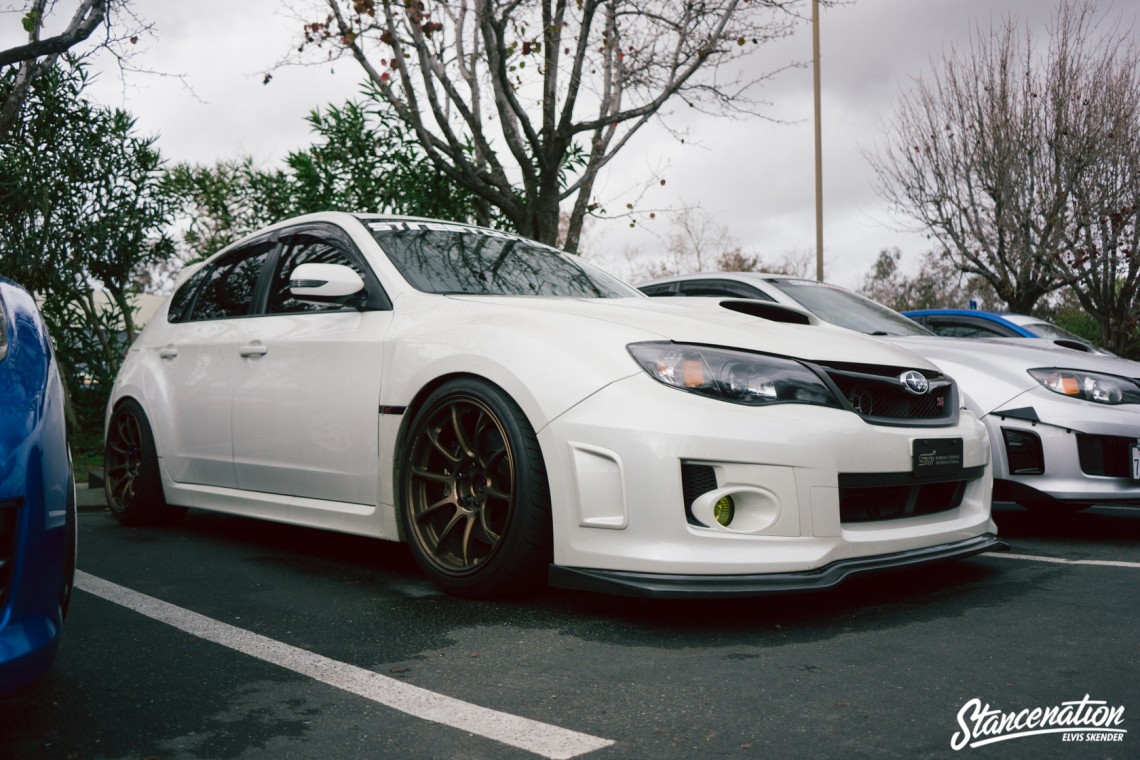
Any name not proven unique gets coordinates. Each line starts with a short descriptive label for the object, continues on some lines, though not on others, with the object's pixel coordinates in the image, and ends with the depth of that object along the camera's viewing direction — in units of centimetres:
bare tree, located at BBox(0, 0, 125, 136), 773
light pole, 1825
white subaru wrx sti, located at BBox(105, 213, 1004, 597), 323
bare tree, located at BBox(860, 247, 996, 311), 3869
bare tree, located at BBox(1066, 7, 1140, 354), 1748
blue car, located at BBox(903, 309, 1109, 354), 879
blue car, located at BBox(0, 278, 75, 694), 208
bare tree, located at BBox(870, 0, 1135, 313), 1780
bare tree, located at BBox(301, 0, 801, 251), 1041
